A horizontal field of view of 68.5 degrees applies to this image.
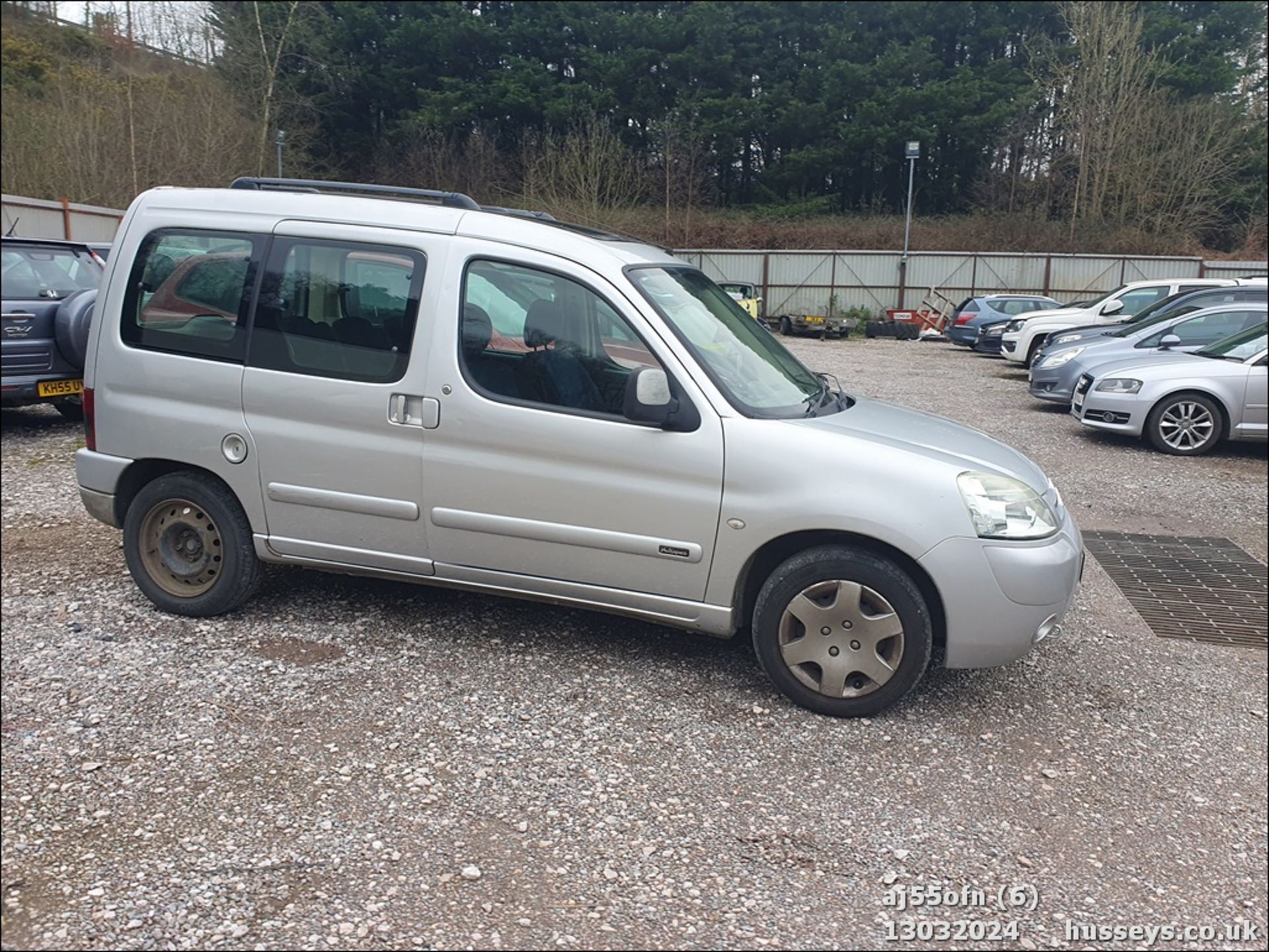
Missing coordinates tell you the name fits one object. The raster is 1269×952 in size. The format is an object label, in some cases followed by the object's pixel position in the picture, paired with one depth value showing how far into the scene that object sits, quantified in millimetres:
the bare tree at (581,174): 19703
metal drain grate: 4691
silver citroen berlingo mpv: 3598
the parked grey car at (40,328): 8016
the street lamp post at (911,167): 33562
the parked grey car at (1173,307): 12344
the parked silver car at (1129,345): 10758
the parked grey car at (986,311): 24312
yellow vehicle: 26688
